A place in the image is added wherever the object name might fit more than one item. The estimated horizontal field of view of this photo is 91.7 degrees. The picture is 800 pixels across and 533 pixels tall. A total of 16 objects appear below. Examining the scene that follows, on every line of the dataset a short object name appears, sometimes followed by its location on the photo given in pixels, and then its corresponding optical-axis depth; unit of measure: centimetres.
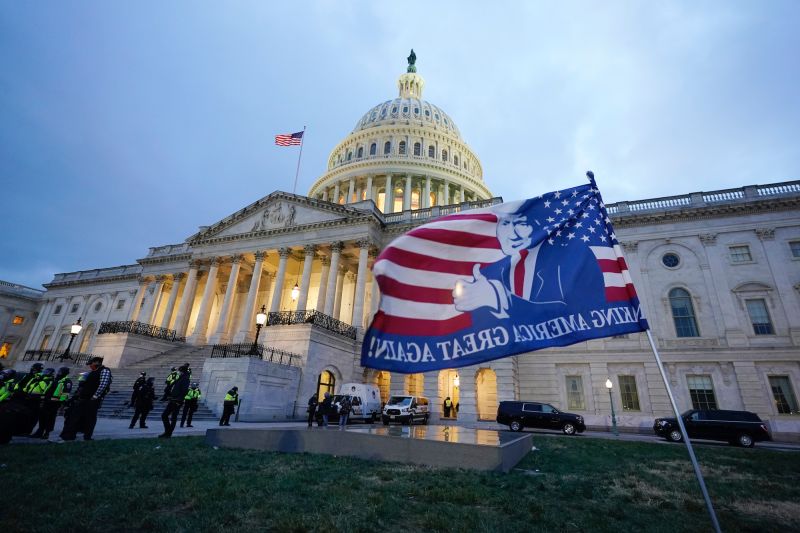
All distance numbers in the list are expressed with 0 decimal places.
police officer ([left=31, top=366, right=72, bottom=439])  1040
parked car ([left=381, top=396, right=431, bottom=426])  2316
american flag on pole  3944
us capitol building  2536
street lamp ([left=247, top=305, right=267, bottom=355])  2140
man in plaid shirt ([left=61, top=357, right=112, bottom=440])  1023
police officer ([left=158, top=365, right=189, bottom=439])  1215
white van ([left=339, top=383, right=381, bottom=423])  2355
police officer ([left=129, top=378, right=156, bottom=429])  1459
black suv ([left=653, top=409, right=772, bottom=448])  1816
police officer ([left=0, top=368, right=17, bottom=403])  917
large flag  472
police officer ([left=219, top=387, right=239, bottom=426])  1672
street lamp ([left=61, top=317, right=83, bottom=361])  2425
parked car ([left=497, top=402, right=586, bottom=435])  2223
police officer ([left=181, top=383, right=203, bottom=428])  1627
